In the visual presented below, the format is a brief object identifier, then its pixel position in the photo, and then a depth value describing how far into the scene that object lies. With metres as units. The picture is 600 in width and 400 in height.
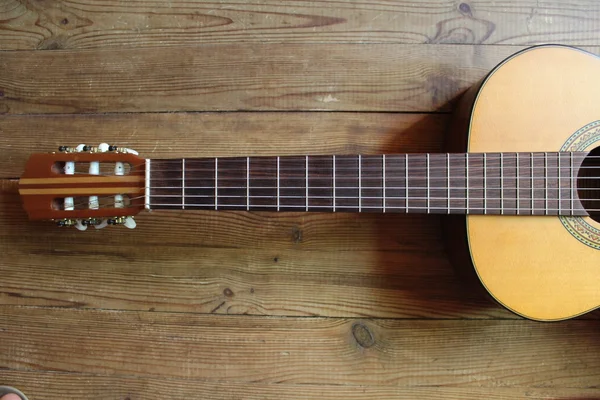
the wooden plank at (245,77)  1.02
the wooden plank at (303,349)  1.00
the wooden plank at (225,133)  1.02
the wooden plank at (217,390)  1.00
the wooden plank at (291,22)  1.01
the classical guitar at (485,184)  0.85
